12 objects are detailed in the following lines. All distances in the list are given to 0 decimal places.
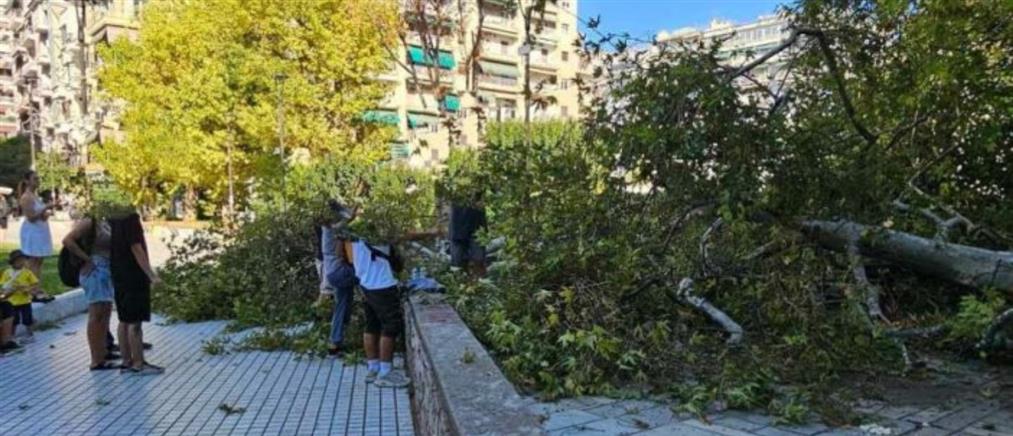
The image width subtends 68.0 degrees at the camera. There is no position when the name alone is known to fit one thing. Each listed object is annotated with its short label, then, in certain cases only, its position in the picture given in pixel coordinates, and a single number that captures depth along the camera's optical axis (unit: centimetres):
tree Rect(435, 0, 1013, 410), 465
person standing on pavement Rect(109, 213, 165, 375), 635
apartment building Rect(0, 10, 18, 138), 7719
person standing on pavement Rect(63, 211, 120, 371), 654
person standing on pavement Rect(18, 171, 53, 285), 955
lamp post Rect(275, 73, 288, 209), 2201
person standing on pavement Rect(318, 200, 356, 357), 697
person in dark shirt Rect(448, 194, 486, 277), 944
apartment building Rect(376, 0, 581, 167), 2200
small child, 773
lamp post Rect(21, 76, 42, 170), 5366
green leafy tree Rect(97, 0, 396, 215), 2381
